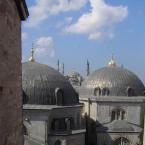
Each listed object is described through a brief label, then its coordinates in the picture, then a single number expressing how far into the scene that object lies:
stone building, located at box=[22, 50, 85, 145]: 28.41
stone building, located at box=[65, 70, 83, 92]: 61.17
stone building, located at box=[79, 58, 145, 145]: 33.19
